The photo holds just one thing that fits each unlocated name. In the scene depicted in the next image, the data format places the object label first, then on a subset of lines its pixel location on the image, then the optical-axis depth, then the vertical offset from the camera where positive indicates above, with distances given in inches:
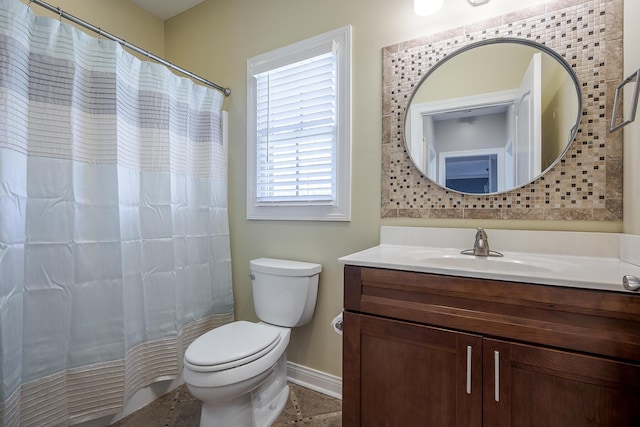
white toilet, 48.0 -25.1
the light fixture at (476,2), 51.7 +36.3
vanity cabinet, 30.3 -17.2
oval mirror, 48.3 +16.5
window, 65.9 +19.1
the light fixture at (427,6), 54.8 +37.9
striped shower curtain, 44.5 -2.6
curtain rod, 48.7 +33.5
